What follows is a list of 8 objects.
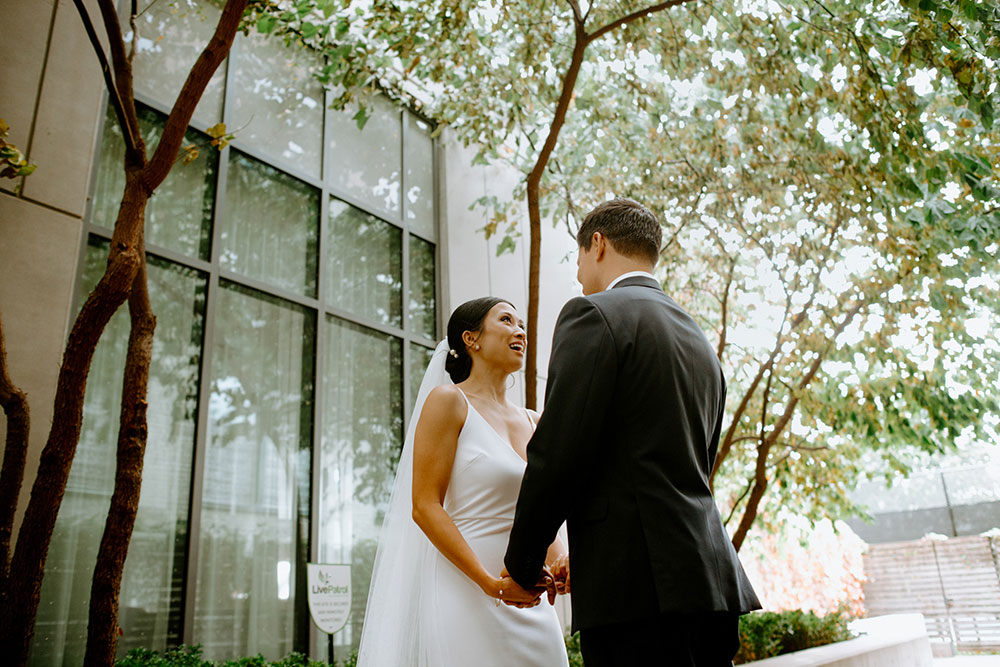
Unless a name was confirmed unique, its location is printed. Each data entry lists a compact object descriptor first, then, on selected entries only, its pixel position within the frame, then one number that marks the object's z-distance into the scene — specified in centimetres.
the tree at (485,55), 554
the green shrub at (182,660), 446
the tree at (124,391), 339
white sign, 499
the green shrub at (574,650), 573
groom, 186
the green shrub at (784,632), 770
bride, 254
